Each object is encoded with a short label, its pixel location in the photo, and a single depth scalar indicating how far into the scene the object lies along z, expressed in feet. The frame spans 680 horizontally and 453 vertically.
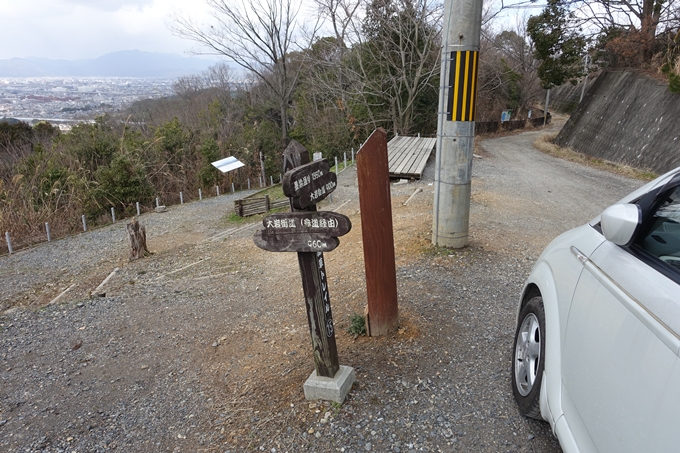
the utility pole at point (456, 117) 16.17
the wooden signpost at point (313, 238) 8.87
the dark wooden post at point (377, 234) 10.89
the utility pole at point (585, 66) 63.10
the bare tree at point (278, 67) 78.54
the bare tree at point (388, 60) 59.26
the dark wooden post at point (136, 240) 29.68
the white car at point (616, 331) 4.62
